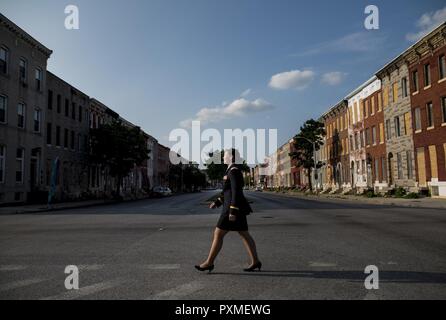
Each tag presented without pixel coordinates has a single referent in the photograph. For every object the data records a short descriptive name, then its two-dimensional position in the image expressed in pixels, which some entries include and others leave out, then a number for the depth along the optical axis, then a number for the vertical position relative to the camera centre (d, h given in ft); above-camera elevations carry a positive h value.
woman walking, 21.67 -1.37
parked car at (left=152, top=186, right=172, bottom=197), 185.57 -0.97
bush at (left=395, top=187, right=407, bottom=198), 106.67 -1.63
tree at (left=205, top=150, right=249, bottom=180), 205.13 +10.64
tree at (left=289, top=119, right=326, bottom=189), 190.49 +21.44
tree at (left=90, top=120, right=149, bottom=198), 140.15 +14.59
